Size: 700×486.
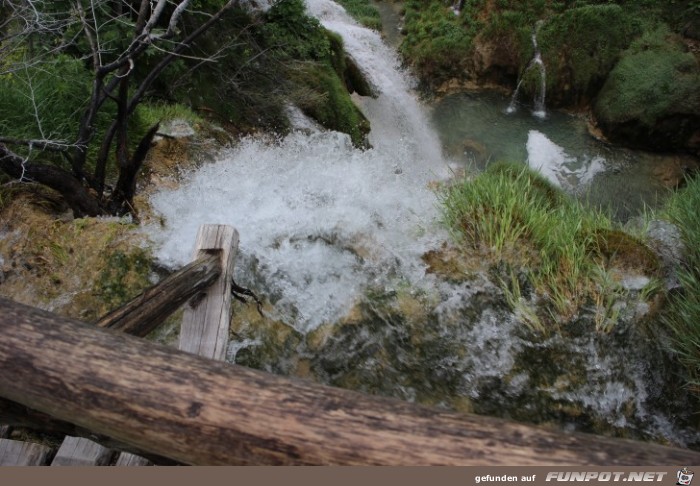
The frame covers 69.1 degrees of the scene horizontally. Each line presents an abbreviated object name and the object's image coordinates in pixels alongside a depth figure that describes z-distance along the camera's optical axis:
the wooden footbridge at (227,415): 1.10
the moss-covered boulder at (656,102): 6.90
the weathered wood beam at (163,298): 1.89
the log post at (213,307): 2.26
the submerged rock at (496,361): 2.87
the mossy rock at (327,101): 5.51
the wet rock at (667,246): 3.28
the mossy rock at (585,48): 7.56
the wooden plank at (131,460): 2.07
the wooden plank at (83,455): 2.08
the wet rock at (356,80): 7.55
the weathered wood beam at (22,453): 2.14
